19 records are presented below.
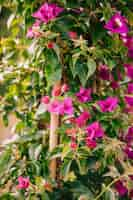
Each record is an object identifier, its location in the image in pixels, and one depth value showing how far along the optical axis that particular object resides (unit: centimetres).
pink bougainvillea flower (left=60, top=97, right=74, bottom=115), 150
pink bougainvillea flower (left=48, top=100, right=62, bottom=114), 150
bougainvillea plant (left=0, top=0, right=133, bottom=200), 150
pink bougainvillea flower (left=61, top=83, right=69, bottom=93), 154
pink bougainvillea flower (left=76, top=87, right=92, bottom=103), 153
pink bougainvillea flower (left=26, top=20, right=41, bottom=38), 149
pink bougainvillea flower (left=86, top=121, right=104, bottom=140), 149
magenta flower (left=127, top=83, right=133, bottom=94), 167
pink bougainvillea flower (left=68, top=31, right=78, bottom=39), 153
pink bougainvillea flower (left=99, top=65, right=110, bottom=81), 160
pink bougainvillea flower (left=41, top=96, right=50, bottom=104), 155
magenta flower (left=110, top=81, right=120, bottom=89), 163
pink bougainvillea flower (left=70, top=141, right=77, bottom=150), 150
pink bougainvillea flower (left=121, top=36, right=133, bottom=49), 159
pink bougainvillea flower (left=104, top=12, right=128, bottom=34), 151
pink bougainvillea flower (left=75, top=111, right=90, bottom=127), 153
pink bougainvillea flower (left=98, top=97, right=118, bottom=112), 152
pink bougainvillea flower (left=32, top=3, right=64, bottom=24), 149
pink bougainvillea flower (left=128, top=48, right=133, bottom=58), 162
